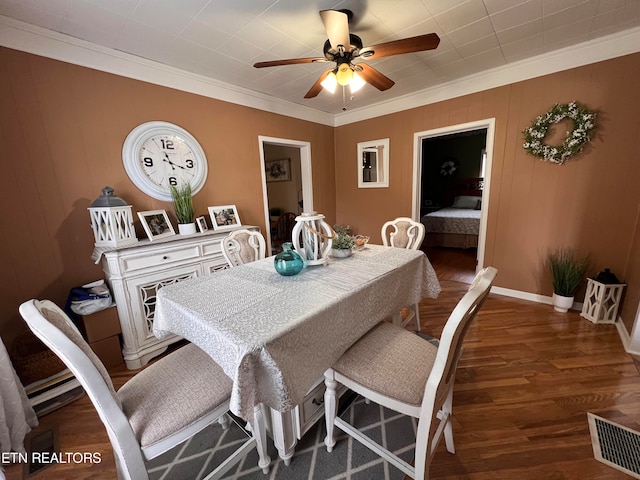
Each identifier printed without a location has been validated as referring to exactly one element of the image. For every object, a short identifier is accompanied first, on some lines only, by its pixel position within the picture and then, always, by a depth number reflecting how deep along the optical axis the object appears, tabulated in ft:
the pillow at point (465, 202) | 17.68
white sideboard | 5.92
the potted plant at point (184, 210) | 7.56
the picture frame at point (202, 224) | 8.02
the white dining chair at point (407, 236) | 7.34
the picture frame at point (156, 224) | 6.87
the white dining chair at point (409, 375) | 2.84
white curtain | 4.12
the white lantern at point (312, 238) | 4.83
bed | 14.52
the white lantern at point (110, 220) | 5.91
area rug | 3.87
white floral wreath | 7.28
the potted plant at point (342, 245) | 5.84
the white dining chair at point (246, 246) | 6.86
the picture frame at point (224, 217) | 8.47
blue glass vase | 4.66
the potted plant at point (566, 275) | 7.80
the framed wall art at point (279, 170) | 17.79
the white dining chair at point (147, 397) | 2.51
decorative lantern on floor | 7.16
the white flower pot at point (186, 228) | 7.53
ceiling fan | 4.53
